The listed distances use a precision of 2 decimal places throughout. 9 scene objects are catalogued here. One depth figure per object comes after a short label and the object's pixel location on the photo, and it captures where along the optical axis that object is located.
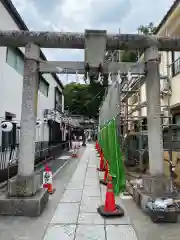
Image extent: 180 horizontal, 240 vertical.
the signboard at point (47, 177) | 6.94
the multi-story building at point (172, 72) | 8.38
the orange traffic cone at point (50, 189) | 6.94
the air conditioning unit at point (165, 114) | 9.63
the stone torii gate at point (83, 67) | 5.40
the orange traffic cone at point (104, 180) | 8.42
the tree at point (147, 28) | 28.70
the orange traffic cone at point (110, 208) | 4.95
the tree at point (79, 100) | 42.35
